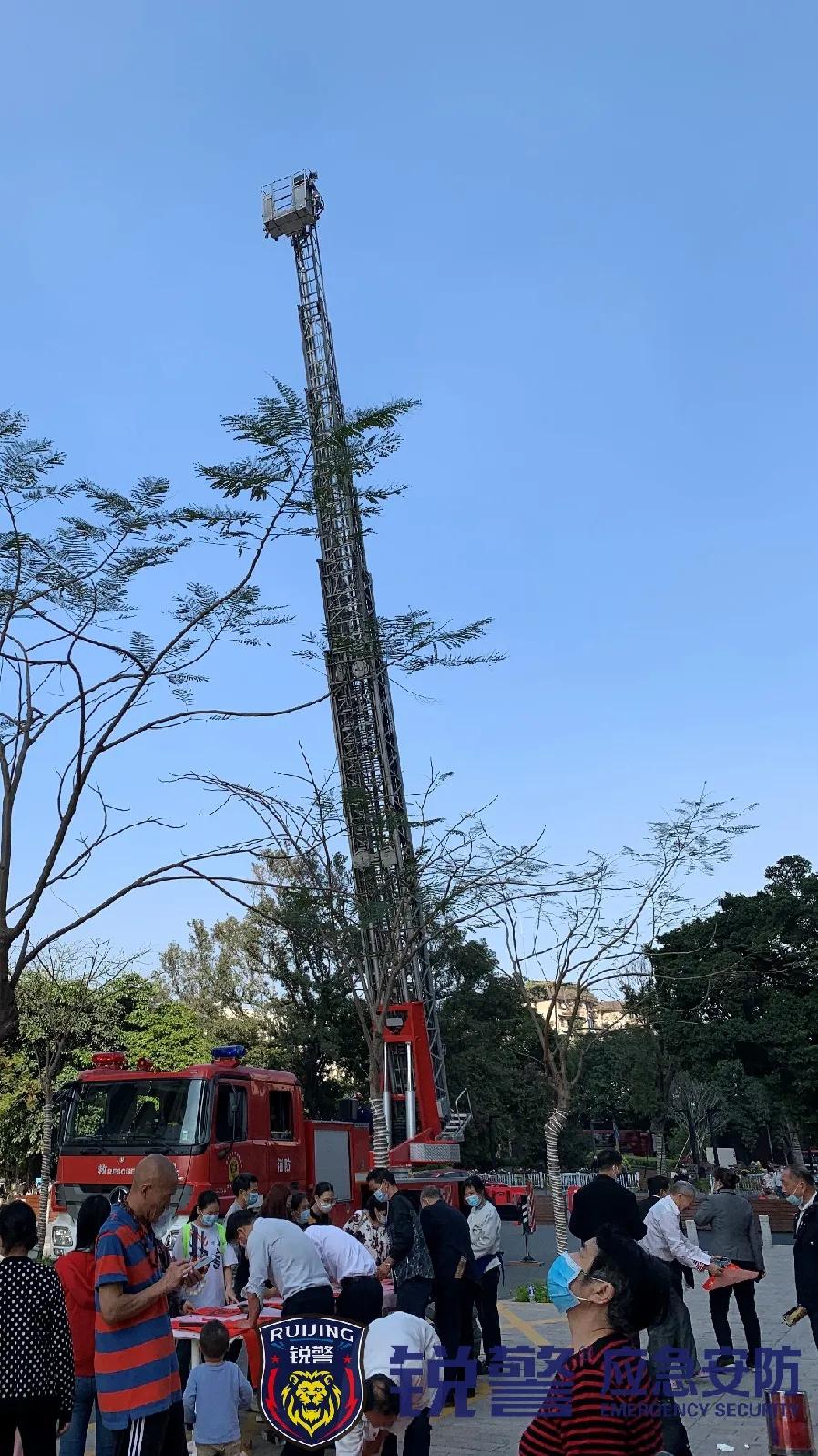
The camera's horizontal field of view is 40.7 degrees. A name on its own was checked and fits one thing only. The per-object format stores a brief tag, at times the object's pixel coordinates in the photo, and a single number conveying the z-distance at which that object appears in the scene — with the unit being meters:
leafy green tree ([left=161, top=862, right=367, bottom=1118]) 33.88
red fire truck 11.31
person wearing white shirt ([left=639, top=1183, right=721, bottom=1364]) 7.12
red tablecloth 6.54
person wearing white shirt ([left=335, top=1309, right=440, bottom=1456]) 5.08
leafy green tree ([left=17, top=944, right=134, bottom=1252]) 27.84
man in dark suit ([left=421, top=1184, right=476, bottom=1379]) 8.10
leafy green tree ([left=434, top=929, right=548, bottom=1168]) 38.25
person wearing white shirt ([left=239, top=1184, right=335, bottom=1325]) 6.35
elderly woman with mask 2.74
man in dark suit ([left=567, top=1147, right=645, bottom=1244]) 6.31
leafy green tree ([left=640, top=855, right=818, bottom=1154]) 41.47
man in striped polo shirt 4.12
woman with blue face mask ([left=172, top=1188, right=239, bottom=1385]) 7.60
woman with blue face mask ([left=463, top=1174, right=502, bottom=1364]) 9.52
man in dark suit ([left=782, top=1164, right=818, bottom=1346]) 7.32
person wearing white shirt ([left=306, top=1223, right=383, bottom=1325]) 6.86
